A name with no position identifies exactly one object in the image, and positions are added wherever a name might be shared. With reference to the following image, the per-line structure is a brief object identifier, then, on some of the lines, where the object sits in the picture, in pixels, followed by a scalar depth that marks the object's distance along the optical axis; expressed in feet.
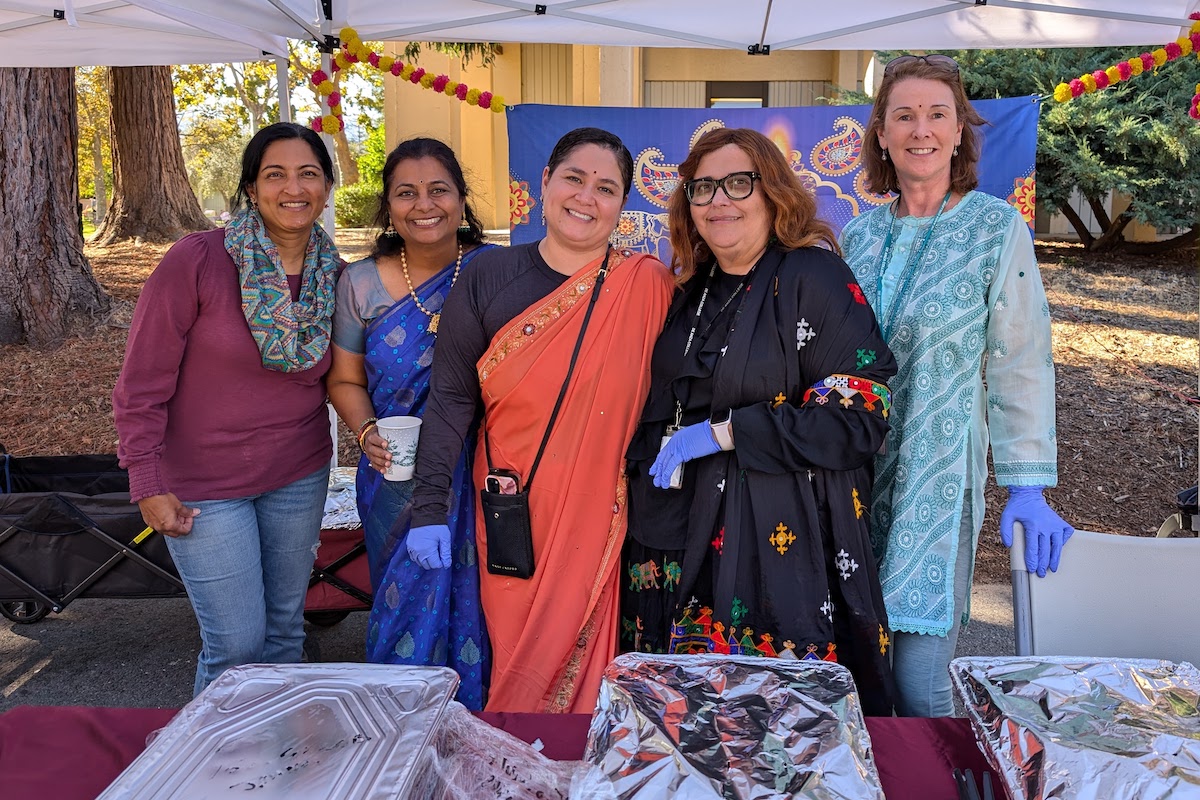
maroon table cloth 3.66
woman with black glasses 5.16
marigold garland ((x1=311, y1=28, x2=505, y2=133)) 10.39
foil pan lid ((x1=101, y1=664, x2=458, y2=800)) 3.03
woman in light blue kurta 5.58
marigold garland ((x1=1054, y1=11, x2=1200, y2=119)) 9.36
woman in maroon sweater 6.06
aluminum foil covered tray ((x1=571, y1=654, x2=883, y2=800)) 3.07
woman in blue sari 6.71
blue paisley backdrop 12.26
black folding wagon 8.50
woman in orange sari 6.08
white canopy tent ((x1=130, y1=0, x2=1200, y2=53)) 10.09
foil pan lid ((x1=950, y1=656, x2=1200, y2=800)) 3.04
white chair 5.08
